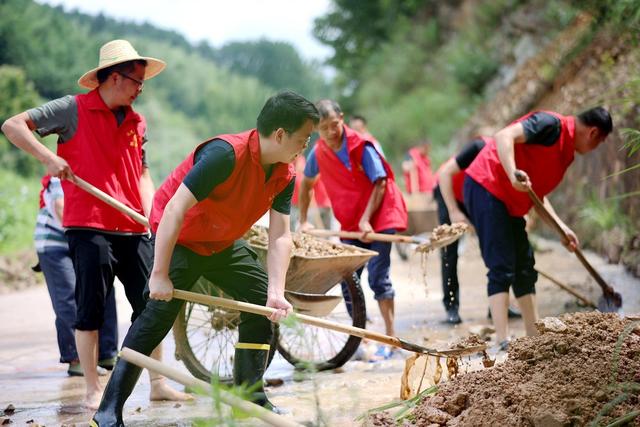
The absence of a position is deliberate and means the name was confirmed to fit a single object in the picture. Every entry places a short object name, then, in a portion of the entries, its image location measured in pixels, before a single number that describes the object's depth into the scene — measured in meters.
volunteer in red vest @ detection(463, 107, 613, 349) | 5.54
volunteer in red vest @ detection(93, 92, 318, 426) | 3.68
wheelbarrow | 5.12
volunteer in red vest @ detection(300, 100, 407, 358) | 6.25
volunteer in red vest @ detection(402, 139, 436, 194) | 13.59
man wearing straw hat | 4.54
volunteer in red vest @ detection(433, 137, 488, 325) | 6.83
